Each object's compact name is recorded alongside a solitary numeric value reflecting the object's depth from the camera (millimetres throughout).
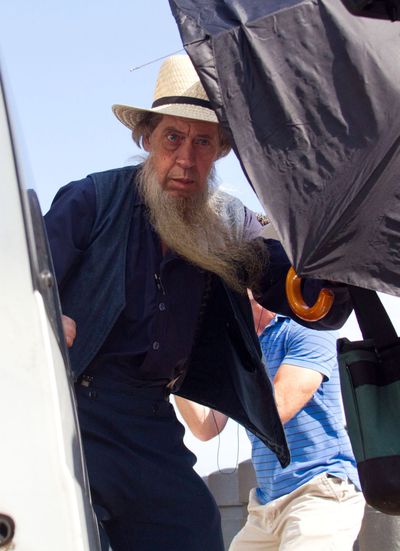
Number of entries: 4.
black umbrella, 2244
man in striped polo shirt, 4289
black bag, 2137
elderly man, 2797
